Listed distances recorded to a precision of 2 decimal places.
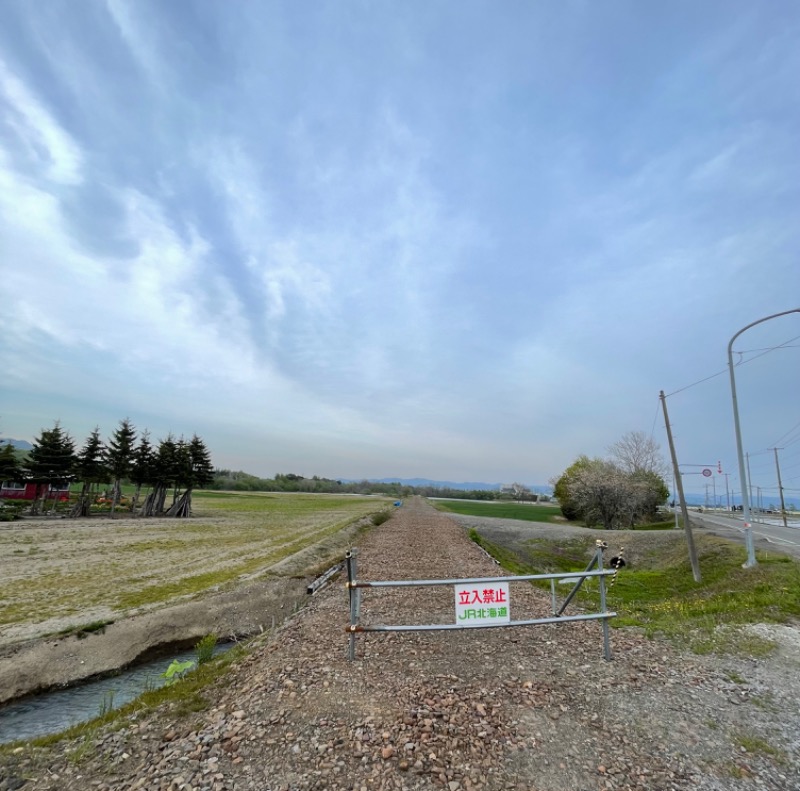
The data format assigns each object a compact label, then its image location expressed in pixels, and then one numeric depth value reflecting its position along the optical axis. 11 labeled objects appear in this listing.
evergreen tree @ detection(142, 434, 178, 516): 39.25
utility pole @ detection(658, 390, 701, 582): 16.06
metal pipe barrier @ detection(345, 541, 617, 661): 4.98
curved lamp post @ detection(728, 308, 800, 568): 13.49
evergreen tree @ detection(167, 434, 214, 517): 40.69
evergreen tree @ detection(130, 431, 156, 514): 38.09
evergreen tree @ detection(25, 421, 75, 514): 33.88
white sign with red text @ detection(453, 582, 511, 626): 5.11
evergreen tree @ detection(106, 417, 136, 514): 36.34
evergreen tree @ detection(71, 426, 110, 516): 35.00
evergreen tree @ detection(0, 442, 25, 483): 31.33
